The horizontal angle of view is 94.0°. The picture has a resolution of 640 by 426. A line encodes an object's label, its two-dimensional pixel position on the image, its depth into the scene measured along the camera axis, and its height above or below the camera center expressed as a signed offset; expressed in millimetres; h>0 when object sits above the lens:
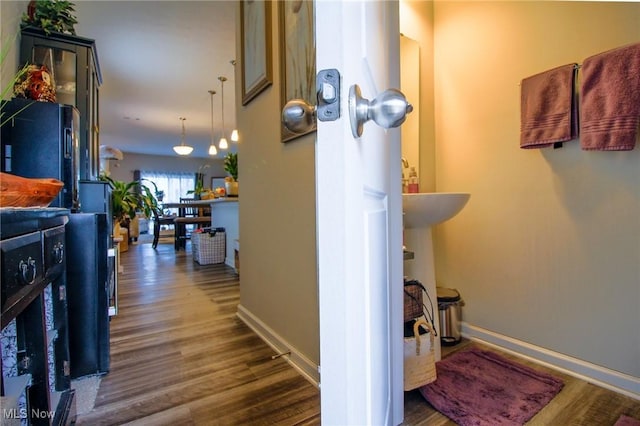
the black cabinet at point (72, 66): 1670 +874
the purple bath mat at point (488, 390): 1140 -803
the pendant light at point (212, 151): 5651 +1119
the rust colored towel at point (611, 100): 1189 +430
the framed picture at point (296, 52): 1320 +739
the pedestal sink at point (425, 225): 1385 -99
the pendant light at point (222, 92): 4027 +1770
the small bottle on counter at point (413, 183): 1845 +143
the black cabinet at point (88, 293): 1349 -376
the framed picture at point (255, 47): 1665 +978
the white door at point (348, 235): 405 -41
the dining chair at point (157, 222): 5477 -258
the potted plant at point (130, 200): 3312 +127
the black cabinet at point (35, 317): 595 -318
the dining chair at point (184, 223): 5363 -261
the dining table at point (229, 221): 3850 -166
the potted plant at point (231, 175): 3408 +403
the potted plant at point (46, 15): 1675 +1127
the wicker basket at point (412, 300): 1238 -399
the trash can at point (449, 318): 1749 -666
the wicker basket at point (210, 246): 4039 -502
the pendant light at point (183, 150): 6020 +1222
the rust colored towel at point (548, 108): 1392 +467
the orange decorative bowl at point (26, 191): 697 +56
